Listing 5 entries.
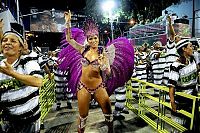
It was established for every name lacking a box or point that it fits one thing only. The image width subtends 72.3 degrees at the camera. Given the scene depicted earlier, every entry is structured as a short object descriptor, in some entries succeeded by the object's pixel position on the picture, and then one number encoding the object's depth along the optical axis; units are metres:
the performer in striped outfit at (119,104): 3.75
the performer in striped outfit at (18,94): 1.54
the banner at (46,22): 18.83
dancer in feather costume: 2.64
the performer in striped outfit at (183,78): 2.15
